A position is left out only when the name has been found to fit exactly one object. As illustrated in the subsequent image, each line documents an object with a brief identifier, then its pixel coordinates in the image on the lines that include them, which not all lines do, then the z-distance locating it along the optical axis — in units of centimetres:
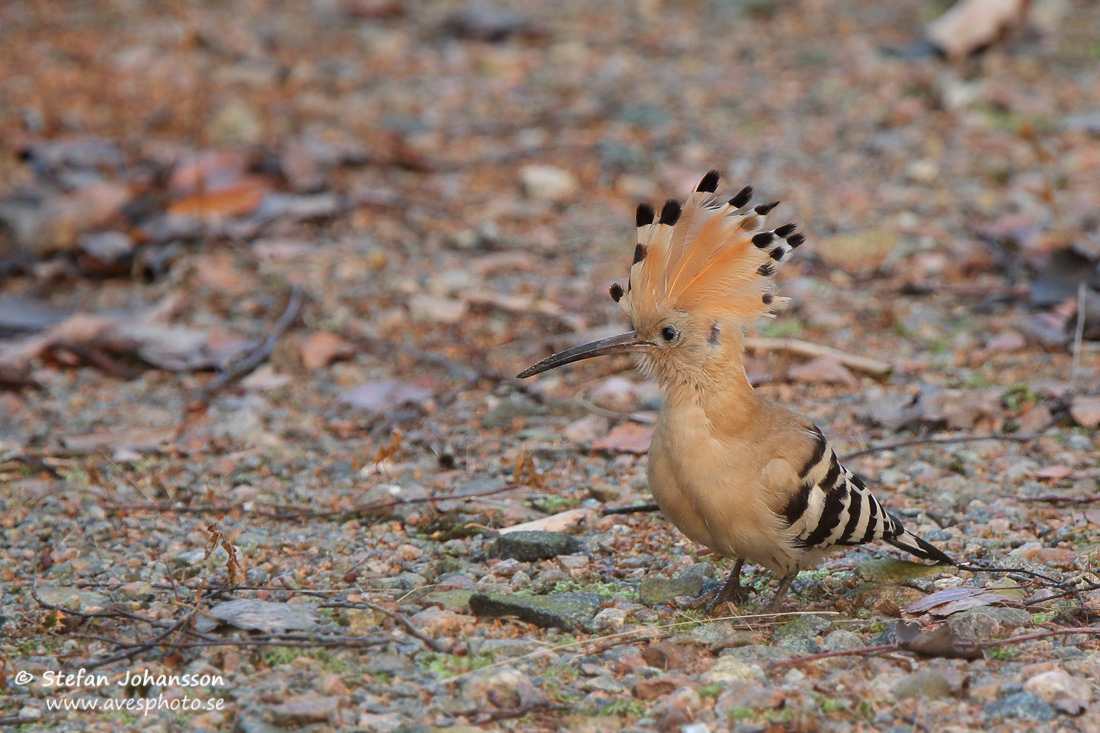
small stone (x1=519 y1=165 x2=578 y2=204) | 1341
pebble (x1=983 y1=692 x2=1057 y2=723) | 534
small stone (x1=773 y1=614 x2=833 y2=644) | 630
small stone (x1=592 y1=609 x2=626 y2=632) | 633
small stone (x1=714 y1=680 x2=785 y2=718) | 548
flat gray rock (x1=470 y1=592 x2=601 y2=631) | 631
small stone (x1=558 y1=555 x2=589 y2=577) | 707
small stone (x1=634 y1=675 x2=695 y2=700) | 565
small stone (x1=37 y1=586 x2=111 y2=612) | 642
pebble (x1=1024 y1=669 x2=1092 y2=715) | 540
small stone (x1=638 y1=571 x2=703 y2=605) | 674
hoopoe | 644
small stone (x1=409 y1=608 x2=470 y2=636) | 618
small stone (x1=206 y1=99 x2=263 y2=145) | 1427
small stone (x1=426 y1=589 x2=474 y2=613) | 646
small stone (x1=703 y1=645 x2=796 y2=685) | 576
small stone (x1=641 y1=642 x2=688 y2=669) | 595
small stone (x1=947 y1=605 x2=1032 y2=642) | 613
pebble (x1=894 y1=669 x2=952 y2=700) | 554
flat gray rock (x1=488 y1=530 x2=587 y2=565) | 718
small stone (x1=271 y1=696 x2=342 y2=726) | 530
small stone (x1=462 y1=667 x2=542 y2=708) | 557
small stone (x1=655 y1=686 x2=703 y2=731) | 538
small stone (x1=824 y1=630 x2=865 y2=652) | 609
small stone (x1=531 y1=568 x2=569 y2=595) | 682
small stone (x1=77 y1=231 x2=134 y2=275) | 1181
